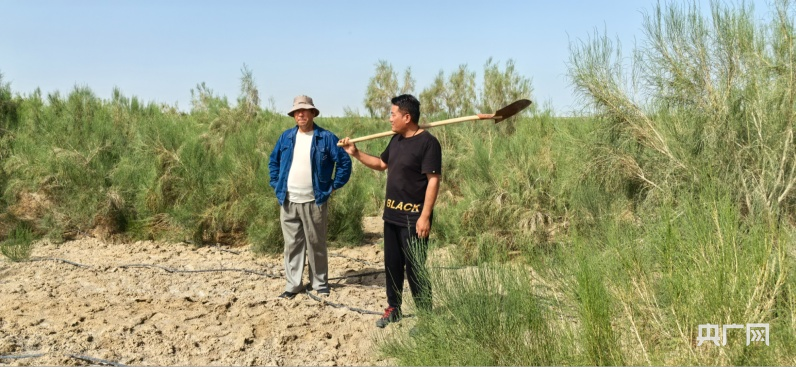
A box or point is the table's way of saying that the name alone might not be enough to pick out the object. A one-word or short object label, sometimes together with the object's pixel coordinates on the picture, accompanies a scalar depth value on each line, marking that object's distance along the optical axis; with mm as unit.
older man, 6461
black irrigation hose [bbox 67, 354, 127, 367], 5141
